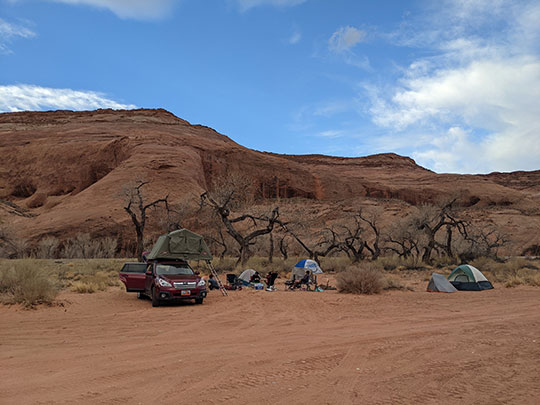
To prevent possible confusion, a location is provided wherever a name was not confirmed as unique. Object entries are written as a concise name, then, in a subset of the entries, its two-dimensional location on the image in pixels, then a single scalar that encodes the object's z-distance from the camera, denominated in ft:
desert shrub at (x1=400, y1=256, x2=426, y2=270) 84.68
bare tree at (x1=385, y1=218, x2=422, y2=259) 105.91
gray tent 50.60
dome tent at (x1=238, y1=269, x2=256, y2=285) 57.73
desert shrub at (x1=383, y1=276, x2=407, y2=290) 51.91
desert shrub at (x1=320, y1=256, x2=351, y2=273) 84.80
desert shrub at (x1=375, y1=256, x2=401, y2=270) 86.06
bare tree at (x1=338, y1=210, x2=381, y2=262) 93.18
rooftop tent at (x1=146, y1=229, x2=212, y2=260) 45.80
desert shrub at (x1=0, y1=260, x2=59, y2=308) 34.45
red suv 37.63
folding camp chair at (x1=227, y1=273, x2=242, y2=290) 52.23
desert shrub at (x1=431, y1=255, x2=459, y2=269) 88.17
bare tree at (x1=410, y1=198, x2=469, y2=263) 90.58
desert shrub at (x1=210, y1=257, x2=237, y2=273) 75.49
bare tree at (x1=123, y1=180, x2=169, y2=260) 83.97
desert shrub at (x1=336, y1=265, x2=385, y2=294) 47.80
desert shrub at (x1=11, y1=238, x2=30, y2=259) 102.68
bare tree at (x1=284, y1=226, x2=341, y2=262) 125.39
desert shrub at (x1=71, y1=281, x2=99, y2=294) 46.98
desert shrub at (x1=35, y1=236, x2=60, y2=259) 105.91
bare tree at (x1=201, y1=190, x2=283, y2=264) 76.69
